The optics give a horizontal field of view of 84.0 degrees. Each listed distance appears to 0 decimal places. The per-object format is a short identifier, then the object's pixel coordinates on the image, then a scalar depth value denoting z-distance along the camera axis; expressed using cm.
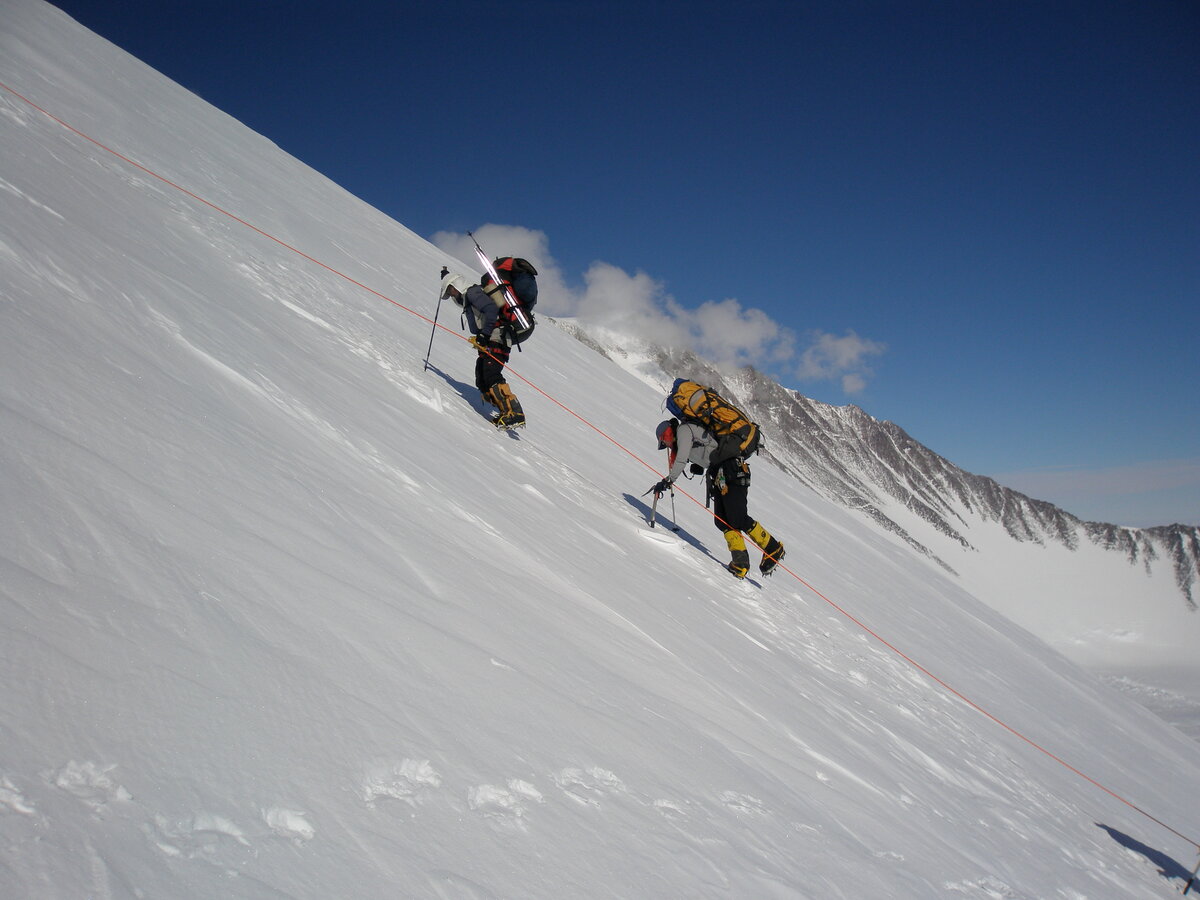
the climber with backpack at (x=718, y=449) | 773
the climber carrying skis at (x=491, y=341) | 794
